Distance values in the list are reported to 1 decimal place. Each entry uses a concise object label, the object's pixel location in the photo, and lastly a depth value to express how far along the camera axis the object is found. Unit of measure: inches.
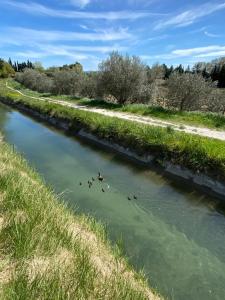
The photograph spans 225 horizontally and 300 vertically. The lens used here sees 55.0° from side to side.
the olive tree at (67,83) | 1424.5
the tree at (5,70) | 3130.7
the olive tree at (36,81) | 1794.7
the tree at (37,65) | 3853.6
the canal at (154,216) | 180.1
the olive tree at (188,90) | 738.0
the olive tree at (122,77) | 877.8
